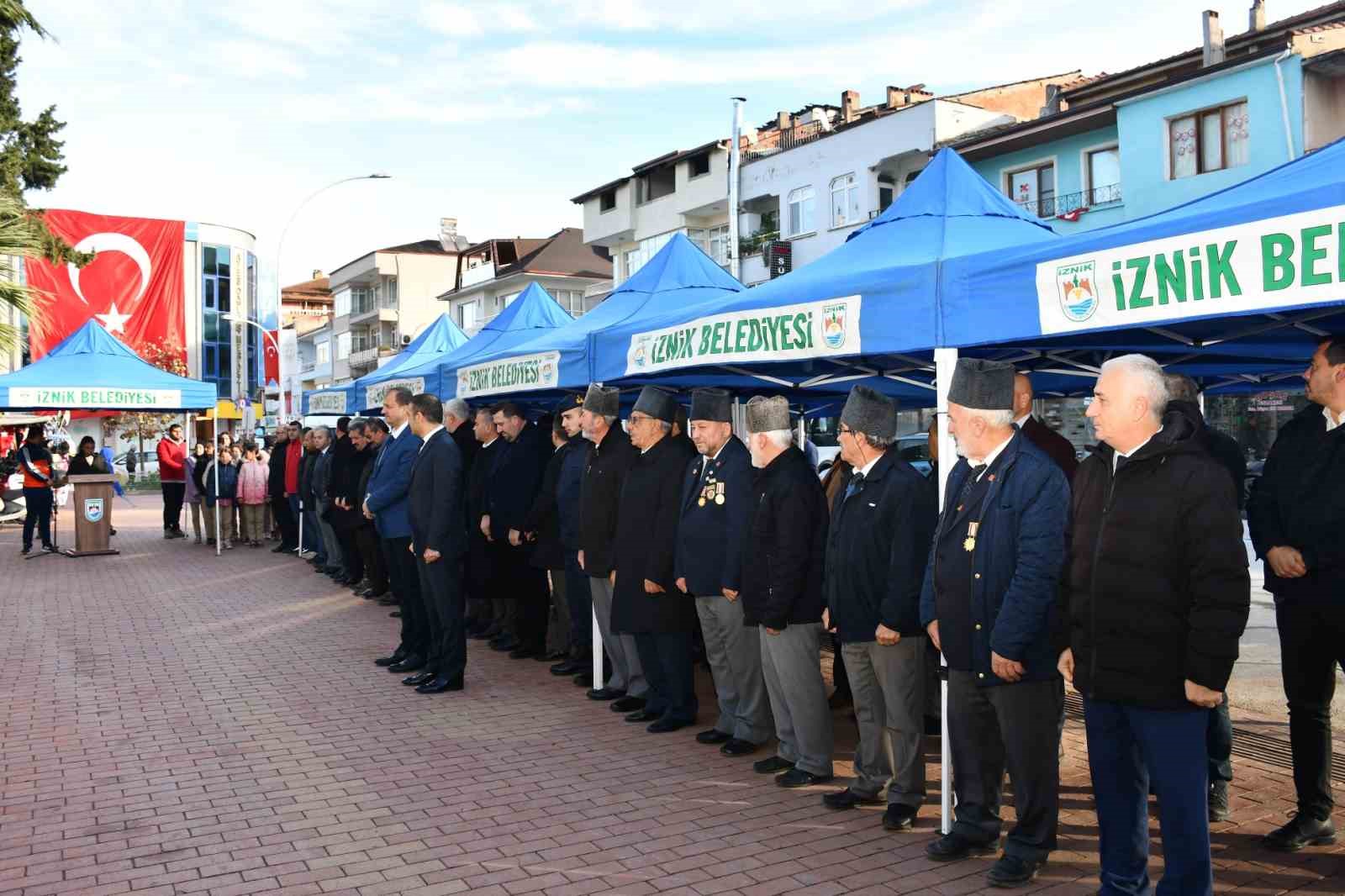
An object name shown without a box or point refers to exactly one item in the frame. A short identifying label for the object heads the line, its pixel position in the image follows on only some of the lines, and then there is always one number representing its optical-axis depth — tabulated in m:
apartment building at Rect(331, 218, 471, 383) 71.62
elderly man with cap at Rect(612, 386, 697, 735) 6.89
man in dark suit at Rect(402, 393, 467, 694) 7.81
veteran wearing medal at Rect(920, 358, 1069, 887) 4.17
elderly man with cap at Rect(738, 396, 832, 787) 5.67
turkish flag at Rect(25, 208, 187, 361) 51.19
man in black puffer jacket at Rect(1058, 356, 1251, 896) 3.50
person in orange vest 16.92
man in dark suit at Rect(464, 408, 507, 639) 9.56
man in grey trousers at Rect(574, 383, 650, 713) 7.45
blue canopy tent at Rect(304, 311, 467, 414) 14.76
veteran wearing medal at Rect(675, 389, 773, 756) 6.36
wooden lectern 17.59
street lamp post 25.06
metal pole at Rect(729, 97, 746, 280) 35.81
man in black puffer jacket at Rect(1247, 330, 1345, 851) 4.38
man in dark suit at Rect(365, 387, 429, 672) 8.47
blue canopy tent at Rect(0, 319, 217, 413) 16.45
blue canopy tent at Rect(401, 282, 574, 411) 11.74
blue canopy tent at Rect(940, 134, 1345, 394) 3.48
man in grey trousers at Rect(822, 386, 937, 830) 5.08
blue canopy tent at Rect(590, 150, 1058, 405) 5.17
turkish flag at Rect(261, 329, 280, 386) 25.86
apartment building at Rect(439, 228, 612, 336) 58.16
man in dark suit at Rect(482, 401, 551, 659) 9.16
